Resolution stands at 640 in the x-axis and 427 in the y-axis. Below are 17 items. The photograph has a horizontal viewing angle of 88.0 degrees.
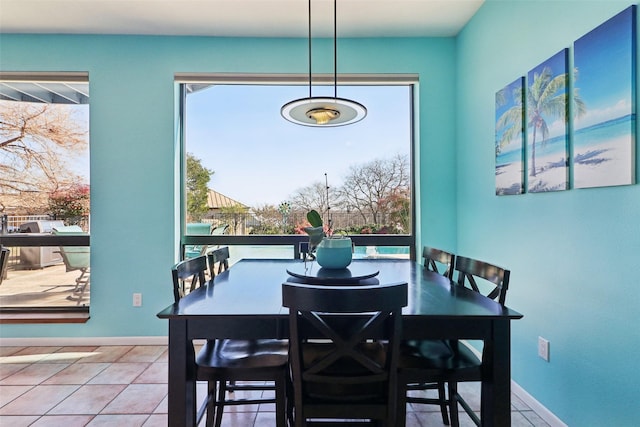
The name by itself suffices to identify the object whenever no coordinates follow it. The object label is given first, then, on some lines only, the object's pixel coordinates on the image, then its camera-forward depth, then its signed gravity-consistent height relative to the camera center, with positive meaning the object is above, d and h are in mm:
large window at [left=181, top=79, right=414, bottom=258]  3121 +416
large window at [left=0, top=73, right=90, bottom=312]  3006 +317
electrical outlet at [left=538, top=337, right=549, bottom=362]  1829 -748
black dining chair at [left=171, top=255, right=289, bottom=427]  1367 -636
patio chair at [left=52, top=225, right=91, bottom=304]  3039 -415
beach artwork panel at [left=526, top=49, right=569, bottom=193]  1664 +480
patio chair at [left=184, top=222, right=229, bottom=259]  3117 -165
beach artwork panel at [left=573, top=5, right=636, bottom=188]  1303 +461
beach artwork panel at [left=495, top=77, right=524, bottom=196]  2033 +490
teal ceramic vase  1842 -214
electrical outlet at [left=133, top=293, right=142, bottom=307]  2939 -769
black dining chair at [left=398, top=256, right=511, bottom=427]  1359 -634
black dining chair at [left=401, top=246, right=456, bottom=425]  1551 -635
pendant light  1775 +584
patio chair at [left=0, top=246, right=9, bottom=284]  2891 -420
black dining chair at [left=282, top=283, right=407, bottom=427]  1073 -481
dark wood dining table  1226 -441
